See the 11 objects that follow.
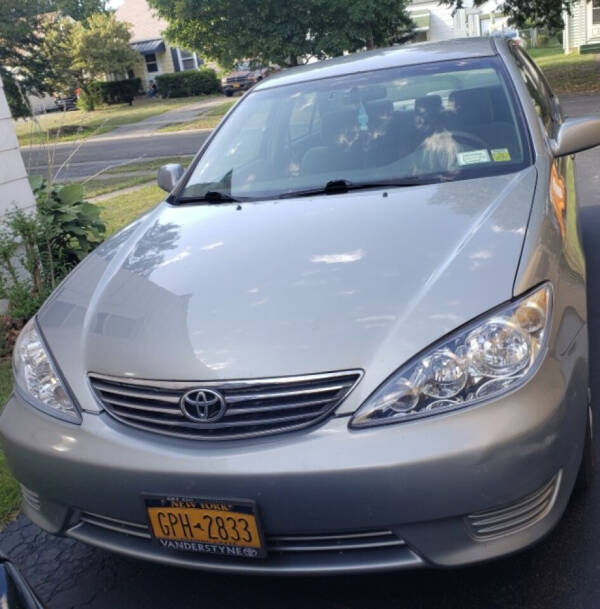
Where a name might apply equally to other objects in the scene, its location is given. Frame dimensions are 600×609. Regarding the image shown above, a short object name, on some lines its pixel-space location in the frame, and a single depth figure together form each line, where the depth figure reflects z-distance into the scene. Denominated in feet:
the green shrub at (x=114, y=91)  138.41
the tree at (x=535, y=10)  72.02
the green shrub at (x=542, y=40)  144.46
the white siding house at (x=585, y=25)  106.52
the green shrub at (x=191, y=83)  132.67
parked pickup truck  116.20
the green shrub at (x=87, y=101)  131.44
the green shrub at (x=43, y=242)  17.04
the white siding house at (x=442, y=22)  143.43
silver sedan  6.68
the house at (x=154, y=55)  157.28
